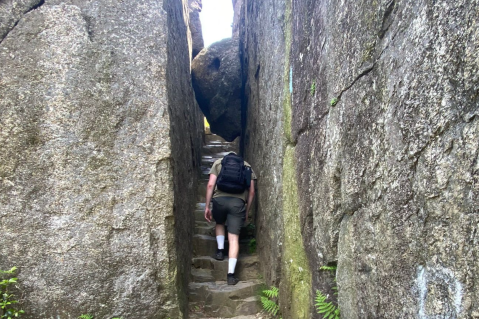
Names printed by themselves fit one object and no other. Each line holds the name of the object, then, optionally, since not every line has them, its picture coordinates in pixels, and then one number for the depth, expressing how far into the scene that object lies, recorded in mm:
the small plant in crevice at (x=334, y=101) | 2278
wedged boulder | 8586
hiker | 4699
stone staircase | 4188
